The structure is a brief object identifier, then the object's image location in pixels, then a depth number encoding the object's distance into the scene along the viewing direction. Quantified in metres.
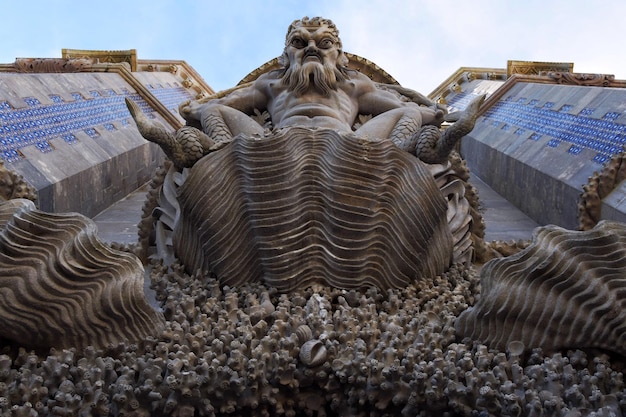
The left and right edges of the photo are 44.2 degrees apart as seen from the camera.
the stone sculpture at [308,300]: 3.02
